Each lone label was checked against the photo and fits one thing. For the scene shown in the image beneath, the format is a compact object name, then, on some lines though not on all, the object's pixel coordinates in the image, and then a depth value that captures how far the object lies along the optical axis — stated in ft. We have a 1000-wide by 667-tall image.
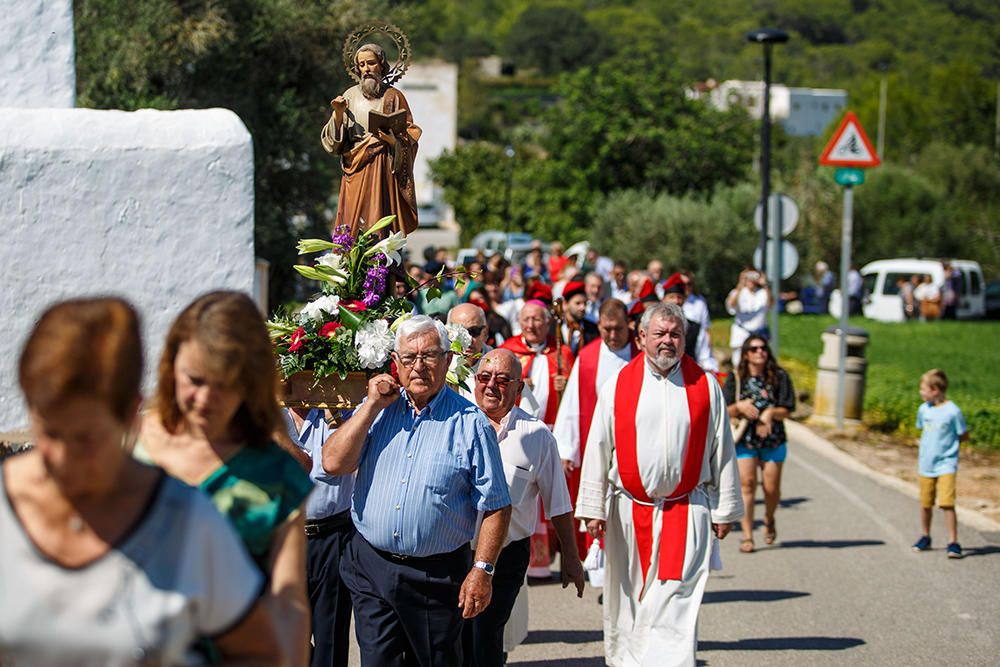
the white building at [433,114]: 252.83
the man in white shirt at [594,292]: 47.70
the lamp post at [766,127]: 68.81
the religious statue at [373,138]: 23.34
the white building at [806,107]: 381.81
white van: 130.11
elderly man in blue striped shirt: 18.44
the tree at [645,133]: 142.51
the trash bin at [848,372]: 58.23
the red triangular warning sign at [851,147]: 53.83
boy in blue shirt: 36.11
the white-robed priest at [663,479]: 24.16
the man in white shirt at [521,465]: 22.44
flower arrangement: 19.80
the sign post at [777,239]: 62.69
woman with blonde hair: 10.74
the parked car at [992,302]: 138.72
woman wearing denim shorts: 36.50
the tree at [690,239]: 121.90
